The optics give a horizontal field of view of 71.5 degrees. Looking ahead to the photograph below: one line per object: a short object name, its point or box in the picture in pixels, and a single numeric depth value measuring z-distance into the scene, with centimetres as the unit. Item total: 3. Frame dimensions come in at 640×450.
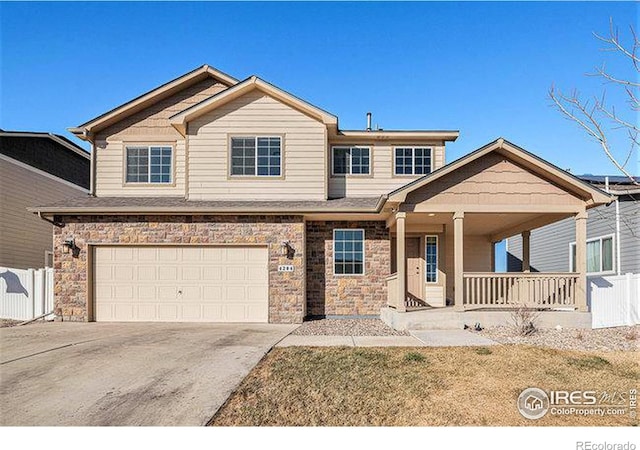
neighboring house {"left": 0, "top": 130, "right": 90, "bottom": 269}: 1523
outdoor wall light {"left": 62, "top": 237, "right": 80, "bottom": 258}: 1229
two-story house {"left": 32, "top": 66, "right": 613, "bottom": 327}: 1209
